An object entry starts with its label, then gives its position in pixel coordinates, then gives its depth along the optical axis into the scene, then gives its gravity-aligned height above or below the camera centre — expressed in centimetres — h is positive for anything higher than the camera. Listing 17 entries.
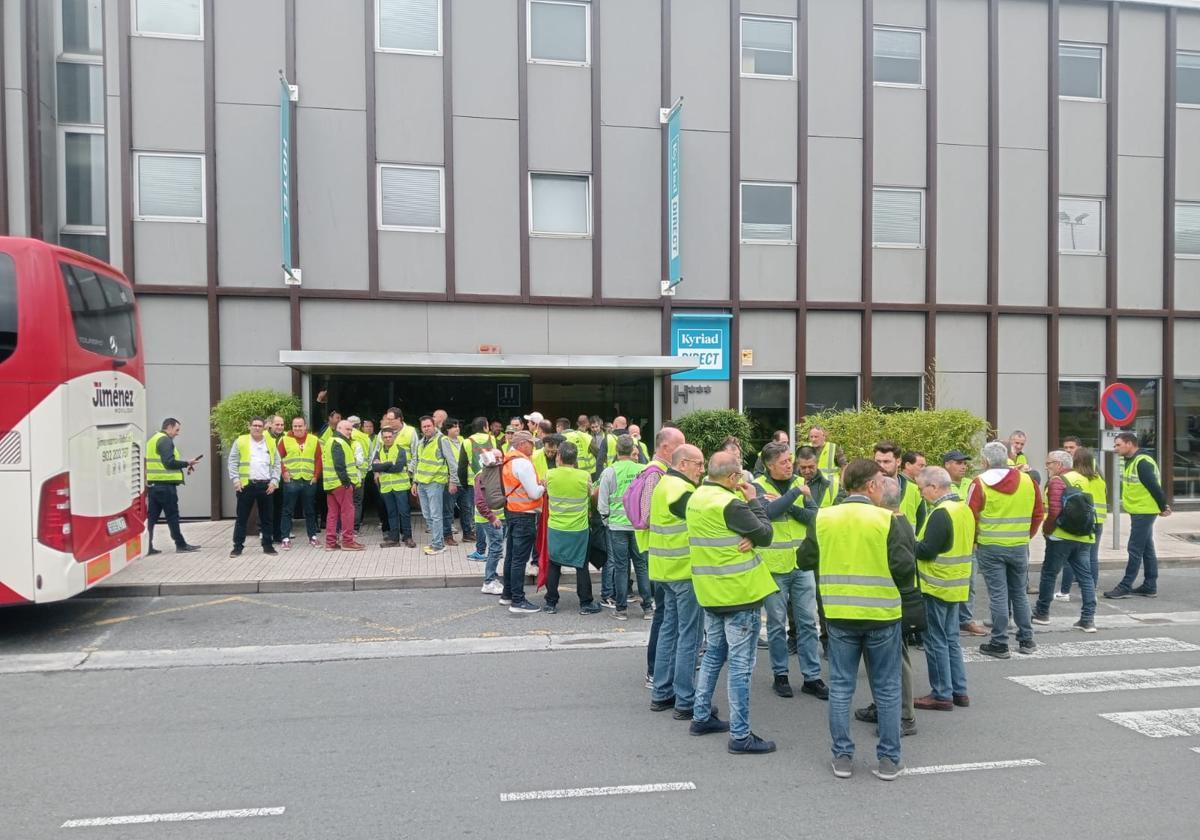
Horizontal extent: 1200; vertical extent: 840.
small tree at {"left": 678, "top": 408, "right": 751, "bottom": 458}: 1548 -59
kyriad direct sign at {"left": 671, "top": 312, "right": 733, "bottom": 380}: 1667 +103
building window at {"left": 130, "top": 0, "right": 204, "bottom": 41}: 1488 +657
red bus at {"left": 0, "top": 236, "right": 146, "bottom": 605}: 756 -20
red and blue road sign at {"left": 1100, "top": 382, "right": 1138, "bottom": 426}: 1274 -15
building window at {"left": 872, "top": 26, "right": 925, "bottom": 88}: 1744 +682
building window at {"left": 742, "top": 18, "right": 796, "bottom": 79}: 1691 +680
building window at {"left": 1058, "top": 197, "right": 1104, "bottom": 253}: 1805 +351
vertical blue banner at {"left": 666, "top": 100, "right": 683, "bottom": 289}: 1559 +365
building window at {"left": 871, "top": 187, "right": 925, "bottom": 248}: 1745 +356
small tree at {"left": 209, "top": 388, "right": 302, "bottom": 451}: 1359 -19
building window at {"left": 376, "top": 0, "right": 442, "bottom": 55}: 1557 +671
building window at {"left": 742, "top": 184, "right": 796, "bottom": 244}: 1697 +358
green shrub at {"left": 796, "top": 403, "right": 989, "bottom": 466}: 1414 -62
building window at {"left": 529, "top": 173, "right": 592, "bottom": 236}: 1623 +360
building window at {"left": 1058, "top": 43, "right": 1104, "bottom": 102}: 1808 +674
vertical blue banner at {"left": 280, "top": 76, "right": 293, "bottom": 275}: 1412 +383
